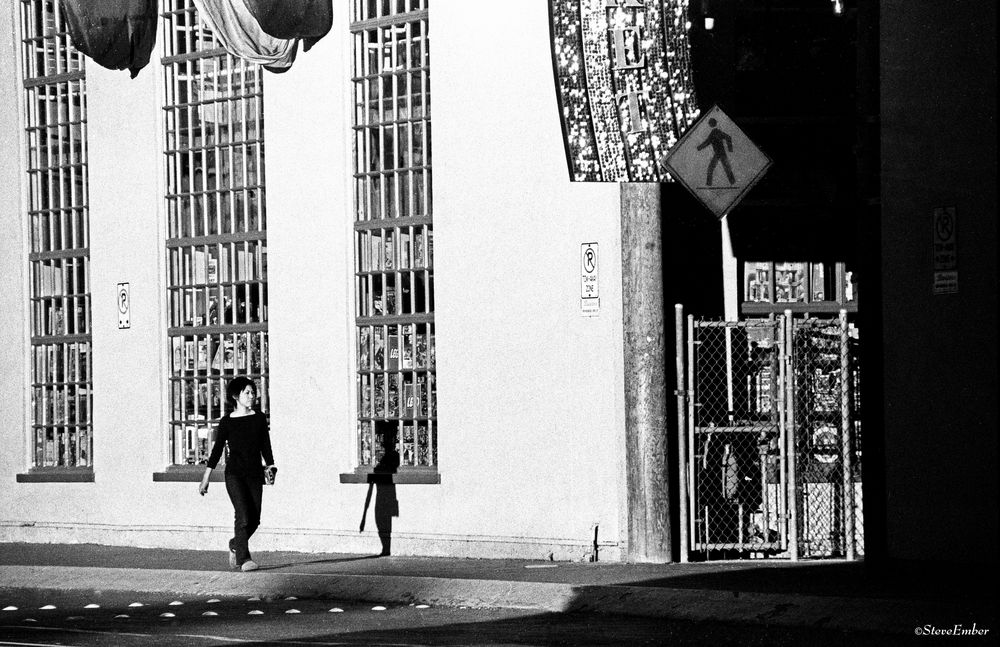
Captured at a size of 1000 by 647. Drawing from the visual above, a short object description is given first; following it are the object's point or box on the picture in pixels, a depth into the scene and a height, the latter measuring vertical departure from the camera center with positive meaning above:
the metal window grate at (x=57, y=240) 19.80 +1.13
